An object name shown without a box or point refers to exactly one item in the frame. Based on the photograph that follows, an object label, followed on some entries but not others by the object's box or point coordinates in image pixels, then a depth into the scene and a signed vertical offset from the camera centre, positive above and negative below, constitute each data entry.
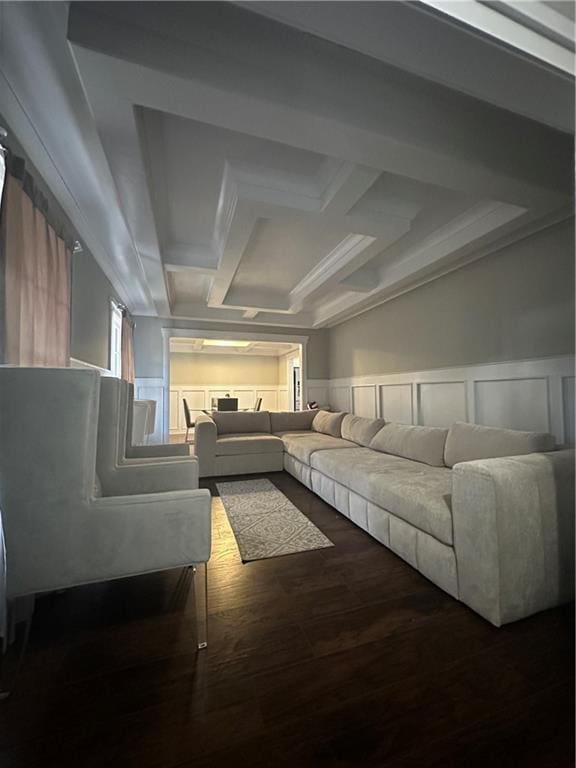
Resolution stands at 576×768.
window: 3.87 +0.70
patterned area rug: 2.10 -1.02
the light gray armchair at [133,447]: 2.05 -0.39
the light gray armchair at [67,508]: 1.12 -0.44
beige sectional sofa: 1.39 -0.61
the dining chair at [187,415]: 6.35 -0.39
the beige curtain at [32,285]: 1.50 +0.62
